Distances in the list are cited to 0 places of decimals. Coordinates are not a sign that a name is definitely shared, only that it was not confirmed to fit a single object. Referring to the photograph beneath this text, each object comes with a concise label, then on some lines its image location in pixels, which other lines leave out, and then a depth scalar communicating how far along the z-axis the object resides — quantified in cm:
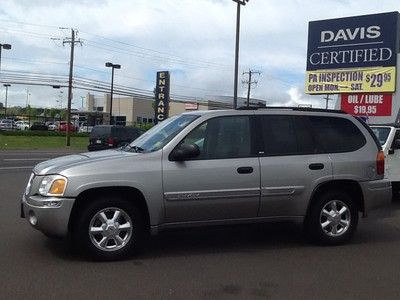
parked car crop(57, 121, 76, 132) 7581
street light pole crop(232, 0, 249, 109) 2630
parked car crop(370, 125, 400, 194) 1100
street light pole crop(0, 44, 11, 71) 4769
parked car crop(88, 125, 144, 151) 2733
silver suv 618
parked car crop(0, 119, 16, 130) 7299
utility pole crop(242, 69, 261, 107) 7989
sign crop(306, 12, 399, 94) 2733
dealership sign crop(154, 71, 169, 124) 5222
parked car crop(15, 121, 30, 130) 7844
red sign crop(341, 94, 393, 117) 2809
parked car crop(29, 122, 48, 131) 7292
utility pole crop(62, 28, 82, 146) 4444
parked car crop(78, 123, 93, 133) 8261
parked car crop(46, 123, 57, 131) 7980
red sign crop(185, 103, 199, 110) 9769
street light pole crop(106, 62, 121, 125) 5525
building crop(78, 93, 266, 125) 11044
